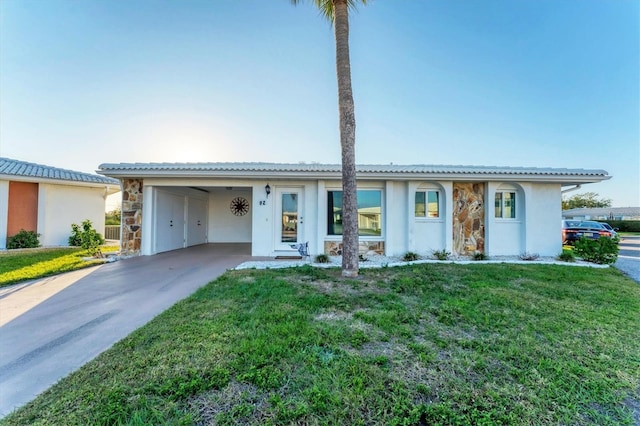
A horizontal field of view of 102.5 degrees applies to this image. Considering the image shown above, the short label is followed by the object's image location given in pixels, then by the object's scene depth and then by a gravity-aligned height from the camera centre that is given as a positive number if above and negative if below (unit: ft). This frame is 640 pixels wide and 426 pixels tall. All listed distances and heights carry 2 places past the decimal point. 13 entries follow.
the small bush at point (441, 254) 29.44 -3.79
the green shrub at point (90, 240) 28.94 -2.37
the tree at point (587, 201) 153.99 +13.23
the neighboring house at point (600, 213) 128.79 +5.02
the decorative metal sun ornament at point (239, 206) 48.88 +2.74
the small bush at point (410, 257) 29.17 -4.02
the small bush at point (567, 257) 29.12 -3.90
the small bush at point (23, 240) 34.17 -2.88
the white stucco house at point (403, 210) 30.83 +1.43
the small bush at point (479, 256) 29.73 -3.97
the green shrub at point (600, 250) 27.78 -2.99
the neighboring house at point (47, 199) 35.29 +2.93
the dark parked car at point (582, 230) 49.03 -1.35
